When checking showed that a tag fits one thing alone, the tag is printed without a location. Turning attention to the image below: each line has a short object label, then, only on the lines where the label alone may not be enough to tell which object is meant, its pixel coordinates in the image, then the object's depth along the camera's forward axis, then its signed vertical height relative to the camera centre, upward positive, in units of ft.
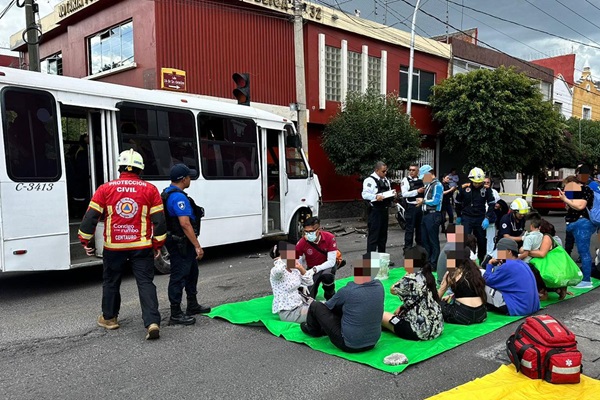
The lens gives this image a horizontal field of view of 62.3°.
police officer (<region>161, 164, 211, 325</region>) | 17.52 -2.22
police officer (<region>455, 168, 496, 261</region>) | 26.43 -1.83
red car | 62.23 -3.83
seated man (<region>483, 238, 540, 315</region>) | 18.65 -4.39
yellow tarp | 11.52 -5.25
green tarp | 14.55 -5.40
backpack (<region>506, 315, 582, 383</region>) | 12.03 -4.54
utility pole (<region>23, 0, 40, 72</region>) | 38.40 +11.05
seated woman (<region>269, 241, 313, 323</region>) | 17.47 -4.02
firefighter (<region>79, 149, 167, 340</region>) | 16.15 -1.77
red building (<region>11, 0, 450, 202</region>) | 46.47 +13.24
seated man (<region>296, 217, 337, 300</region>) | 20.02 -3.42
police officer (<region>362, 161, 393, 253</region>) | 26.37 -1.91
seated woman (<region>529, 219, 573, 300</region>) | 21.02 -3.64
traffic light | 35.69 +6.08
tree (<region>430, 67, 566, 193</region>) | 60.08 +6.29
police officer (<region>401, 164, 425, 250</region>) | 27.06 -2.10
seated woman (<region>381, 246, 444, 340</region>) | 15.49 -4.18
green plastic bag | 20.51 -4.18
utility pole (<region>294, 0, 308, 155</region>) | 43.60 +9.99
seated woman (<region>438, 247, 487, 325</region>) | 17.28 -4.37
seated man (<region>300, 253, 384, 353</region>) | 14.20 -4.17
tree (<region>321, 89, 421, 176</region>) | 50.06 +3.53
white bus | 20.53 +0.81
